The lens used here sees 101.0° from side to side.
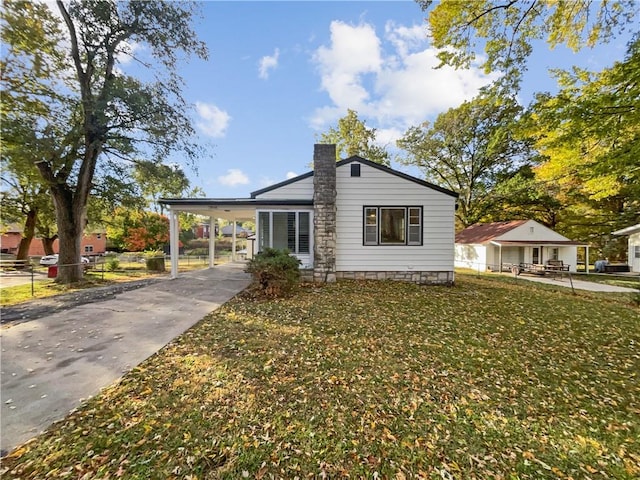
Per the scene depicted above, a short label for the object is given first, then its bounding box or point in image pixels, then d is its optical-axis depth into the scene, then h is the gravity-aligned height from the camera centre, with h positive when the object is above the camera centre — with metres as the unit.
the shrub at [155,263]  15.48 -1.42
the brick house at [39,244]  27.56 -0.67
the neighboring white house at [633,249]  18.80 -0.45
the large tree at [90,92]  8.84 +5.28
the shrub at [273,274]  7.41 -0.98
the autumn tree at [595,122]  5.79 +2.89
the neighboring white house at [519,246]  18.50 -0.30
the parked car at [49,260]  20.86 -1.75
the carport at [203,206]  9.88 +1.29
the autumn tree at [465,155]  21.62 +7.63
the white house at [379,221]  9.85 +0.74
